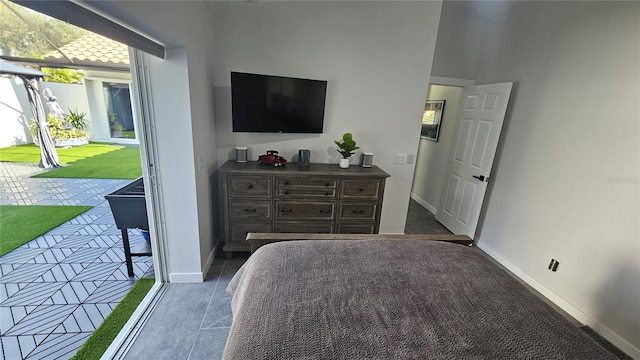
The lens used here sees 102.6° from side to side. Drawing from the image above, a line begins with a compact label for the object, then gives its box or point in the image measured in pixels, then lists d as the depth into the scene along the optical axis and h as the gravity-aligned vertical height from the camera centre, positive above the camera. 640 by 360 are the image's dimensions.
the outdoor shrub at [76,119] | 4.05 -0.27
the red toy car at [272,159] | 2.65 -0.45
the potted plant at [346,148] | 2.69 -0.28
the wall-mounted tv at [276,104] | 2.42 +0.12
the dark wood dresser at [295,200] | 2.49 -0.81
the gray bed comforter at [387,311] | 0.90 -0.76
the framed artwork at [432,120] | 4.23 +0.10
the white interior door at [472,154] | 2.96 -0.31
